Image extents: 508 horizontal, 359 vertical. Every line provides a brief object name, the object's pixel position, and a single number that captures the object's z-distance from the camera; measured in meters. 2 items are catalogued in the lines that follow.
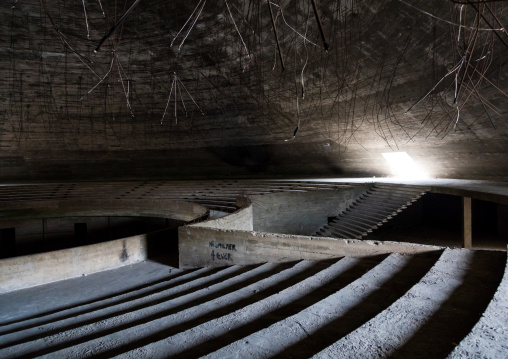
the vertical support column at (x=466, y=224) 9.72
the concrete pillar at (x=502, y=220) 11.54
